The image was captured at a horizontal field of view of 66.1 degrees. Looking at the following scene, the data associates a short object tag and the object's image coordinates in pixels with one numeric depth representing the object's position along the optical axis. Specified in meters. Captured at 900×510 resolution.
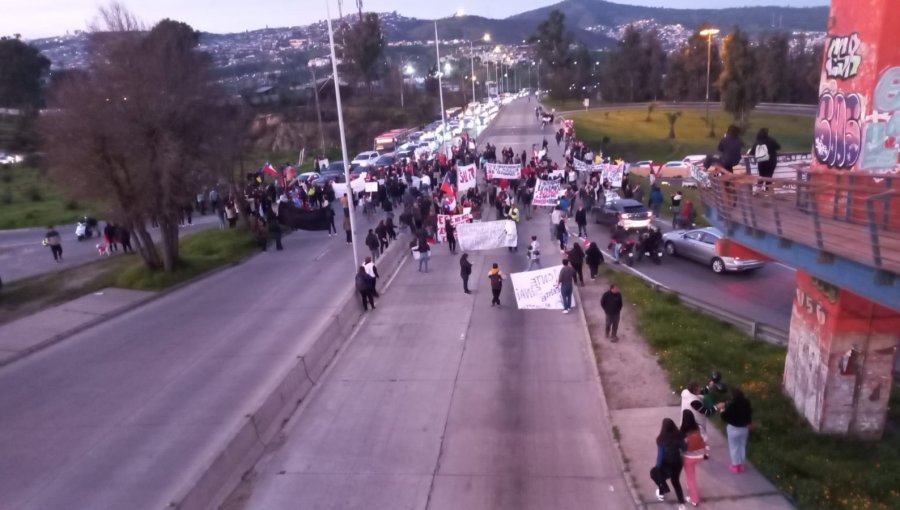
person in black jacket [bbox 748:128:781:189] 12.05
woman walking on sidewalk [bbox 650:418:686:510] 8.85
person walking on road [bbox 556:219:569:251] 22.95
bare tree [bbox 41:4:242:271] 21.80
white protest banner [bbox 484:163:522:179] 29.89
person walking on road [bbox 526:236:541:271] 20.52
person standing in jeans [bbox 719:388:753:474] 9.45
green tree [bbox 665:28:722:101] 91.12
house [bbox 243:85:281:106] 91.12
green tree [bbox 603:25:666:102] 106.19
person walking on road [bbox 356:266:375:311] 17.83
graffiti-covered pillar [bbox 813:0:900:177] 9.15
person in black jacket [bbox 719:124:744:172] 12.73
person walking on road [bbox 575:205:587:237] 25.22
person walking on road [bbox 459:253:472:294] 18.68
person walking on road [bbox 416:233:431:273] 21.70
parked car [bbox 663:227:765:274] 20.42
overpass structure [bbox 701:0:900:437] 8.77
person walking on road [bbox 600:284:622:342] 14.74
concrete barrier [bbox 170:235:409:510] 9.36
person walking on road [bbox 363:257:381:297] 18.41
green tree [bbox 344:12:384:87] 102.56
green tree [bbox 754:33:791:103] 86.50
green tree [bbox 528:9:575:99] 122.88
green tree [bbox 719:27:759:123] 63.09
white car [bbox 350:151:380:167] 48.01
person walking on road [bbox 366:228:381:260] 22.75
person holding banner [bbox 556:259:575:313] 16.83
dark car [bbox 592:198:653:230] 25.20
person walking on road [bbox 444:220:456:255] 23.97
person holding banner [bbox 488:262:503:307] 17.61
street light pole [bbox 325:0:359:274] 19.11
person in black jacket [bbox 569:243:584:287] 19.25
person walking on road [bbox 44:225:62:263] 27.77
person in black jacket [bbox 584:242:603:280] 19.91
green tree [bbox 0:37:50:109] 79.12
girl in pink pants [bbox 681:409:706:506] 8.97
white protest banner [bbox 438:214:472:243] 24.27
